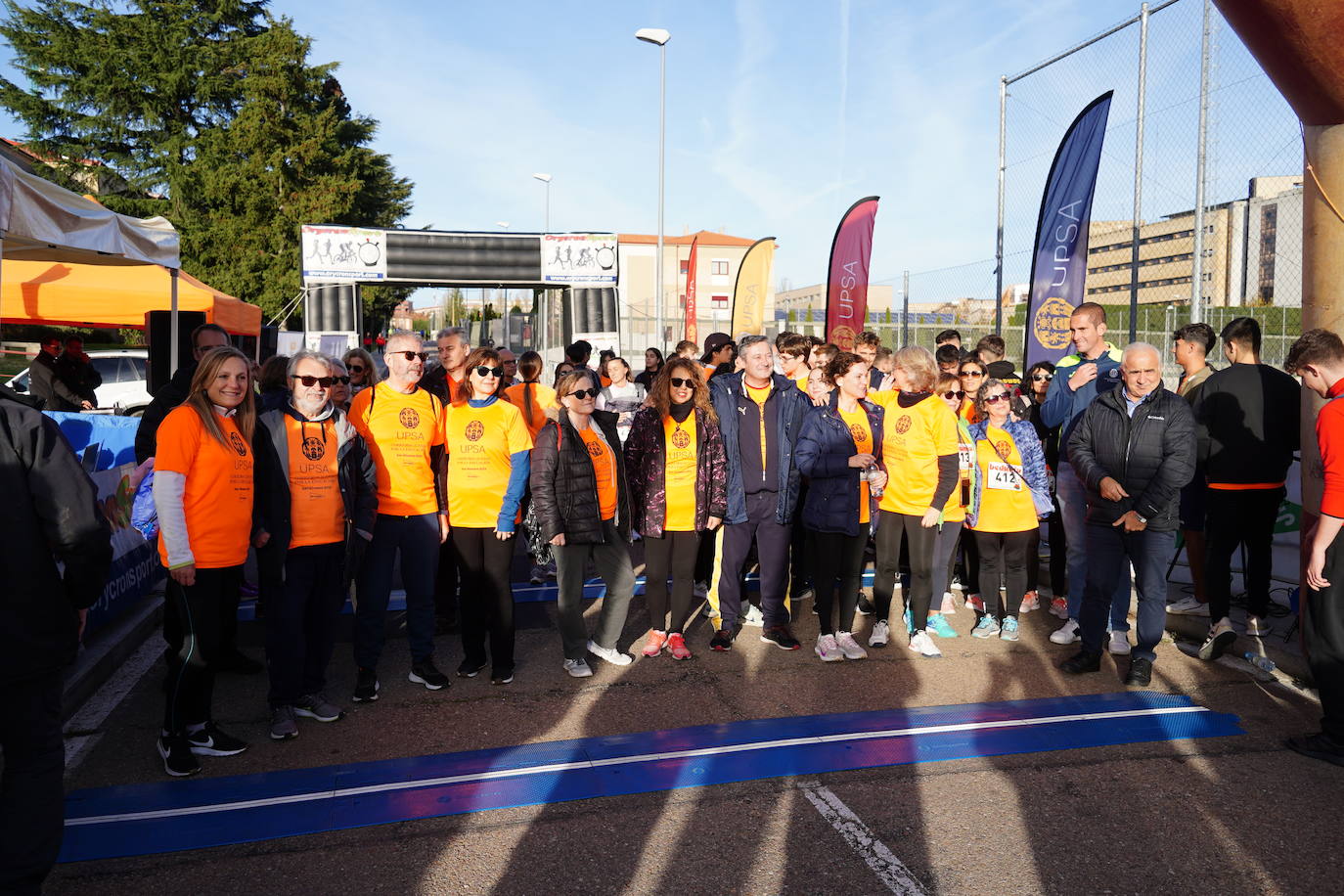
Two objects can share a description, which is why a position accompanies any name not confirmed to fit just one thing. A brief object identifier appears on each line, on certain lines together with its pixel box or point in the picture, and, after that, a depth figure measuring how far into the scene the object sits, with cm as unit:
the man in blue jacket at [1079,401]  641
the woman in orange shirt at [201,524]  412
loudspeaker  1102
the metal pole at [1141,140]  975
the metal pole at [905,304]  1348
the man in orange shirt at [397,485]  518
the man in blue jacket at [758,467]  602
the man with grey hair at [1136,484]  529
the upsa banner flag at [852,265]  1395
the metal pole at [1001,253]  1202
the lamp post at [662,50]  1917
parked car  1850
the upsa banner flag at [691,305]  2155
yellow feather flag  1747
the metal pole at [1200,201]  881
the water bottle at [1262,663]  561
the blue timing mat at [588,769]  376
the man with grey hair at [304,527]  451
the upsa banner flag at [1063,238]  994
